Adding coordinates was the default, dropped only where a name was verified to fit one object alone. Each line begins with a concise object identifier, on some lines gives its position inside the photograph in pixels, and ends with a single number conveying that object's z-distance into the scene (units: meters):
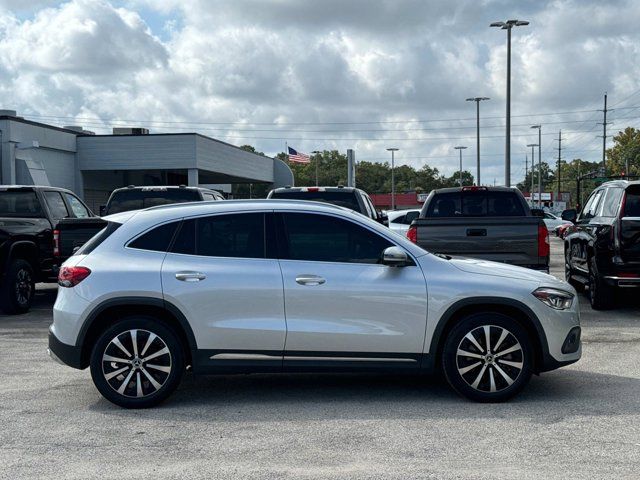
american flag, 56.98
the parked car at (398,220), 20.91
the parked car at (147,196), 13.81
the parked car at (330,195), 12.73
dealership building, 32.38
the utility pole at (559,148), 107.81
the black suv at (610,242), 11.07
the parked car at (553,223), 40.87
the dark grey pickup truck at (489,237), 10.33
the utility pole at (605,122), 77.04
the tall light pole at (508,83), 34.03
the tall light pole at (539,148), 82.75
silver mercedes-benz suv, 6.41
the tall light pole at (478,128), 52.50
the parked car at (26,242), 12.12
